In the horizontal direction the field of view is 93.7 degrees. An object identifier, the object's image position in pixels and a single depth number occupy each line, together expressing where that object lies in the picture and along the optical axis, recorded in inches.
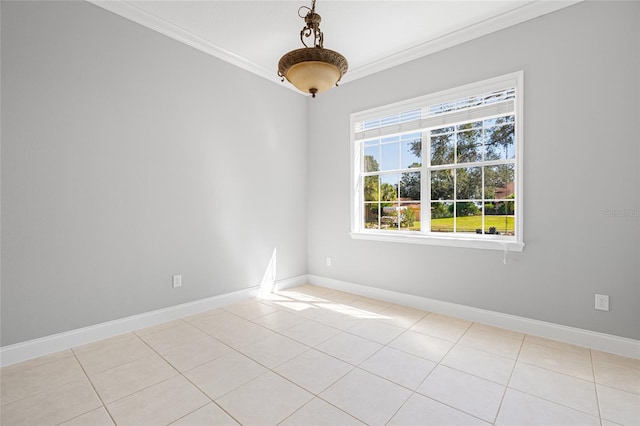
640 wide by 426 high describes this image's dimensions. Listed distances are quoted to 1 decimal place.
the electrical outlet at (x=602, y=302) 95.4
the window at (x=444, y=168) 115.1
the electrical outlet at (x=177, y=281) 123.5
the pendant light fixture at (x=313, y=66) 76.1
